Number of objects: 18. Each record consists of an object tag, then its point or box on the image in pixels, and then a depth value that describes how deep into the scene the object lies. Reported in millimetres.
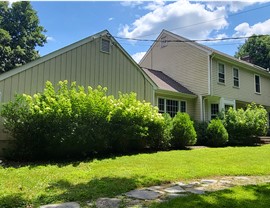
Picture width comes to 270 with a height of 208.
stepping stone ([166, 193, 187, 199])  3592
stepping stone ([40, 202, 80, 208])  3172
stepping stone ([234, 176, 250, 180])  4942
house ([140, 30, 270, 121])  12957
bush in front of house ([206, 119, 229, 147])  10728
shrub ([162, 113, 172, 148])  8896
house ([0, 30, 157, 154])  7499
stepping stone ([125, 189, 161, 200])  3607
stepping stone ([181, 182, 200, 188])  4246
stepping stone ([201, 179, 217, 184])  4555
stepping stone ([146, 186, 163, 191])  4051
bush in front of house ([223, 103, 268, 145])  11492
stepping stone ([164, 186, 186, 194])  3923
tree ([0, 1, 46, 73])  19944
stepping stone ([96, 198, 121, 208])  3199
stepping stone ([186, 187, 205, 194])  3861
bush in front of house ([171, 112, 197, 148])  9273
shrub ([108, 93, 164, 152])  7704
